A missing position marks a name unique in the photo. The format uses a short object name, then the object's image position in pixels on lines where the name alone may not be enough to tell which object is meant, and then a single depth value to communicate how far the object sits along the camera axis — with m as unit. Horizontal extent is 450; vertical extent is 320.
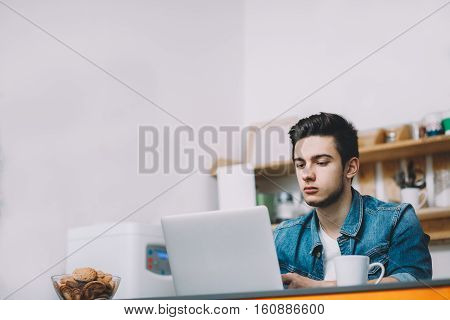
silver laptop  2.50
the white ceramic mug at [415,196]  3.76
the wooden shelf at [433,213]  3.67
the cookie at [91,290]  2.60
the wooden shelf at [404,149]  3.71
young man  2.86
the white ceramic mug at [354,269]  2.46
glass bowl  2.60
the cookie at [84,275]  2.60
